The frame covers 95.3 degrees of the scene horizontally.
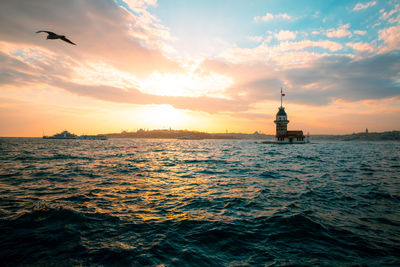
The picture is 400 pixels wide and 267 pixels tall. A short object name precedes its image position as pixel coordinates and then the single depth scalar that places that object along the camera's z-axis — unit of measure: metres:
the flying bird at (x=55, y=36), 11.23
